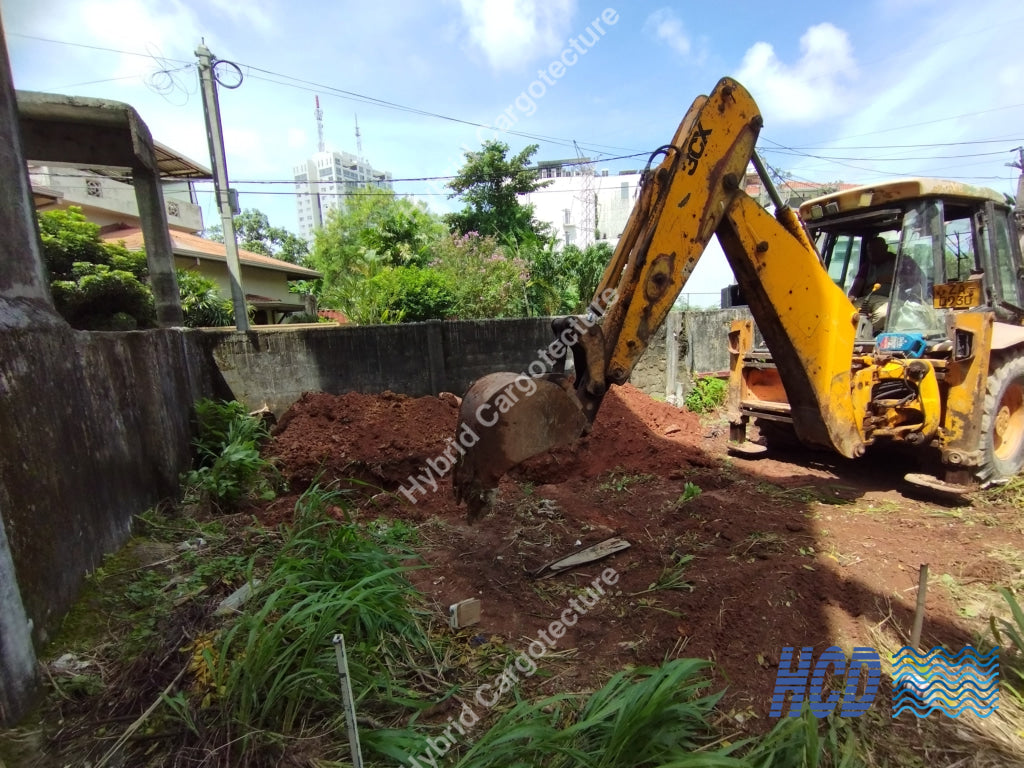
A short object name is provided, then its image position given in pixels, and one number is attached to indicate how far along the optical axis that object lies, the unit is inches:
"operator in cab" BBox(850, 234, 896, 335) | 186.1
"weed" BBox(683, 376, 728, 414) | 324.5
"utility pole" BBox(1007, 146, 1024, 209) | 644.2
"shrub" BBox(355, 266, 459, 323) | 380.8
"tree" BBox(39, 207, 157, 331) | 328.2
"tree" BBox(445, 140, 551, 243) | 830.5
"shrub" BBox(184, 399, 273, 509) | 168.0
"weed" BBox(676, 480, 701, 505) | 165.6
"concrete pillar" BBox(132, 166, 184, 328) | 228.4
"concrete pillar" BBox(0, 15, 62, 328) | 105.8
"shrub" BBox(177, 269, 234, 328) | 424.2
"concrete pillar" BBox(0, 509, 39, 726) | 76.3
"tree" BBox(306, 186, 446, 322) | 428.7
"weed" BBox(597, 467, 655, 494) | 197.3
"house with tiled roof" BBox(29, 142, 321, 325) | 575.2
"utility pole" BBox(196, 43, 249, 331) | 295.7
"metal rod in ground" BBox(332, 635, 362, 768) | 63.1
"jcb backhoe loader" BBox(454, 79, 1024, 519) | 98.7
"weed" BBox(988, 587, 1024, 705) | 87.1
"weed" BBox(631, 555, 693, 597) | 117.0
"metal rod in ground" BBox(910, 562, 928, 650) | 87.9
